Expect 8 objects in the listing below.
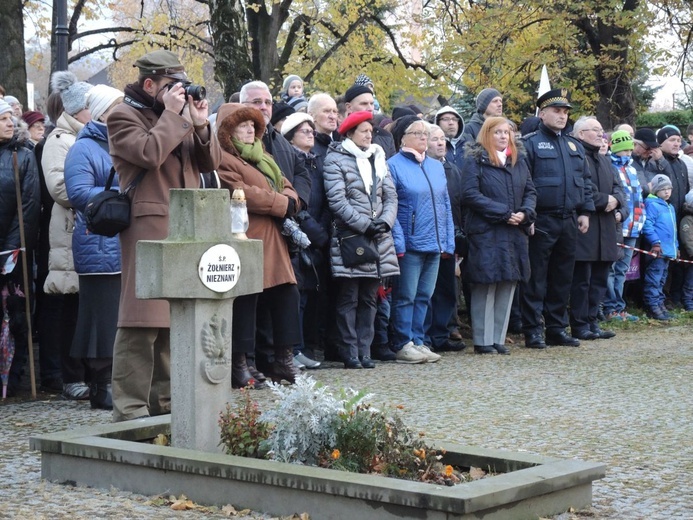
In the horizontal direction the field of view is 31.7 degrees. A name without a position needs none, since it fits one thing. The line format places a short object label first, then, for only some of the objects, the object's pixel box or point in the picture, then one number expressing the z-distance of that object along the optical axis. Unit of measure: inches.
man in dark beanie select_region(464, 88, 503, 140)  527.2
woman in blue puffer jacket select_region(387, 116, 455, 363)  447.8
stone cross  229.5
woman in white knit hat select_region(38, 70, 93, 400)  350.3
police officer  492.1
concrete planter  195.5
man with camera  271.9
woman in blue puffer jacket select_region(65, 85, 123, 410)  329.7
